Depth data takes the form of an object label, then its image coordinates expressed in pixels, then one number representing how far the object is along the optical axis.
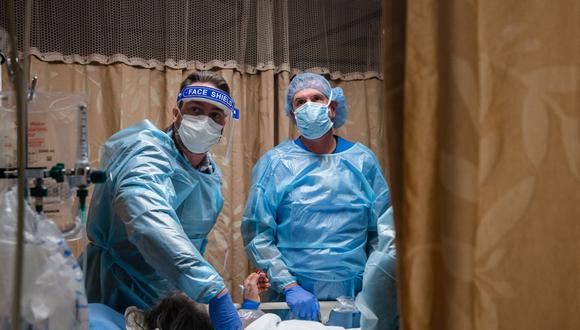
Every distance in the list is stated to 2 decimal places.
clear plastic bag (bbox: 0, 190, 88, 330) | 0.79
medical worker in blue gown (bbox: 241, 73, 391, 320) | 2.14
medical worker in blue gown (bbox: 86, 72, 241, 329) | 1.37
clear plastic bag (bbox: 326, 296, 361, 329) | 1.70
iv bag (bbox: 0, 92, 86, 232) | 0.94
